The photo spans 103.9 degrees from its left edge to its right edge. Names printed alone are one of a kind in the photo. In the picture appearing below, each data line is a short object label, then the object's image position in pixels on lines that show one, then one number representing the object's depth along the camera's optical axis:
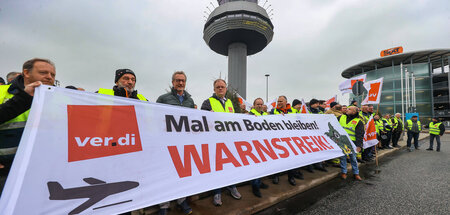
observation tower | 22.42
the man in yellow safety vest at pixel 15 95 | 1.40
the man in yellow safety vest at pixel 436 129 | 8.98
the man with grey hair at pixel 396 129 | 9.85
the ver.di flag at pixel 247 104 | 8.60
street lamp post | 31.25
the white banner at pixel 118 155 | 1.32
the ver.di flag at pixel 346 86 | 10.38
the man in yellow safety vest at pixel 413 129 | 9.47
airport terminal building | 34.06
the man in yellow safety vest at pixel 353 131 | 4.30
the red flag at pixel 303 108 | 5.86
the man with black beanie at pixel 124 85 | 2.29
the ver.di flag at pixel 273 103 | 9.53
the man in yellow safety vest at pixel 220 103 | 3.04
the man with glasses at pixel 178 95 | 2.86
